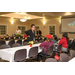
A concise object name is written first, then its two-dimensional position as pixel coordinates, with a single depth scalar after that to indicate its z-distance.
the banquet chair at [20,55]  3.62
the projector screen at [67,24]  12.38
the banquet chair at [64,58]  3.26
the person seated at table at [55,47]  5.68
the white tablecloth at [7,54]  3.65
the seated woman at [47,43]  4.63
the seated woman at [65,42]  6.01
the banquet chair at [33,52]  4.27
